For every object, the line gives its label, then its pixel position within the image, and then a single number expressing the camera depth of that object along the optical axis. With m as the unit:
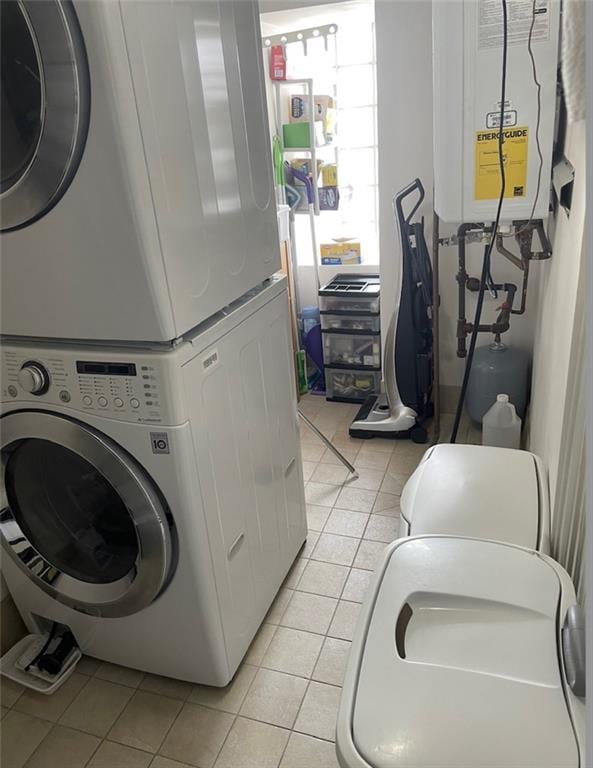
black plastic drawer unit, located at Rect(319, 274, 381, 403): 3.00
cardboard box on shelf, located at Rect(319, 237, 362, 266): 3.22
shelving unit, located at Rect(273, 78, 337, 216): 2.95
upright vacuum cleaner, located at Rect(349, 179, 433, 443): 2.49
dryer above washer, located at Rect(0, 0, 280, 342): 1.00
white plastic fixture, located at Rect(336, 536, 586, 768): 0.78
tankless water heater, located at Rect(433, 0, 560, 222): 1.33
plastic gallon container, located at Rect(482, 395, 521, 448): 2.31
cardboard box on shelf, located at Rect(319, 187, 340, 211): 3.18
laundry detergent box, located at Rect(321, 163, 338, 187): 3.13
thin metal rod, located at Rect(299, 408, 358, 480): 2.43
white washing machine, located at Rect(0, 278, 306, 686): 1.27
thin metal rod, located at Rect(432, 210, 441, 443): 2.35
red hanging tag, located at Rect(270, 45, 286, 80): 2.91
